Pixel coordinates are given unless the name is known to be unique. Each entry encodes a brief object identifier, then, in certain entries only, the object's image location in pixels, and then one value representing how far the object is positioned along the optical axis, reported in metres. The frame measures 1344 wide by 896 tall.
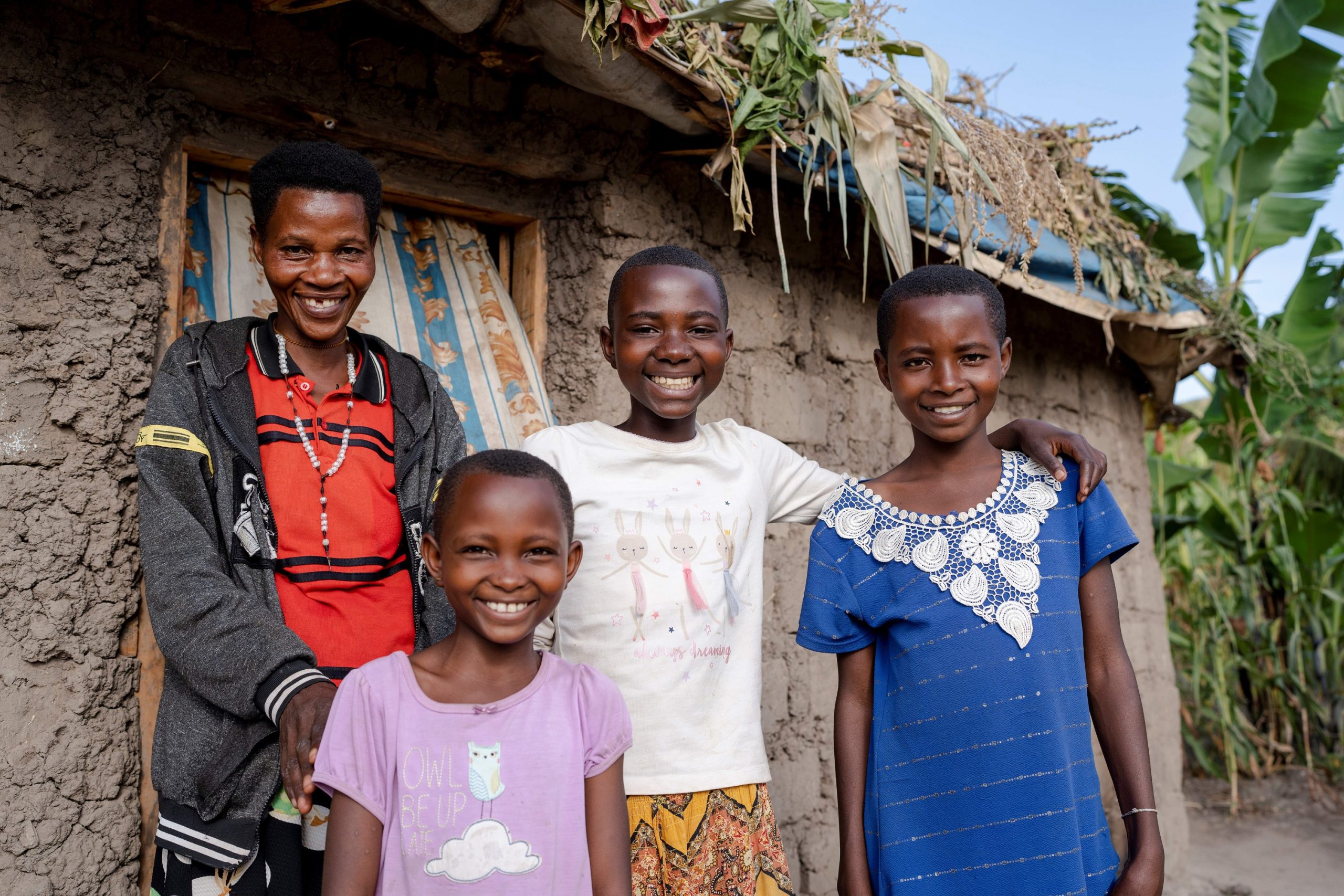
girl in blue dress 1.70
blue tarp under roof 3.03
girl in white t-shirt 1.74
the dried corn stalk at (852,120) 2.44
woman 1.50
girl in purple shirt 1.42
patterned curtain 2.48
